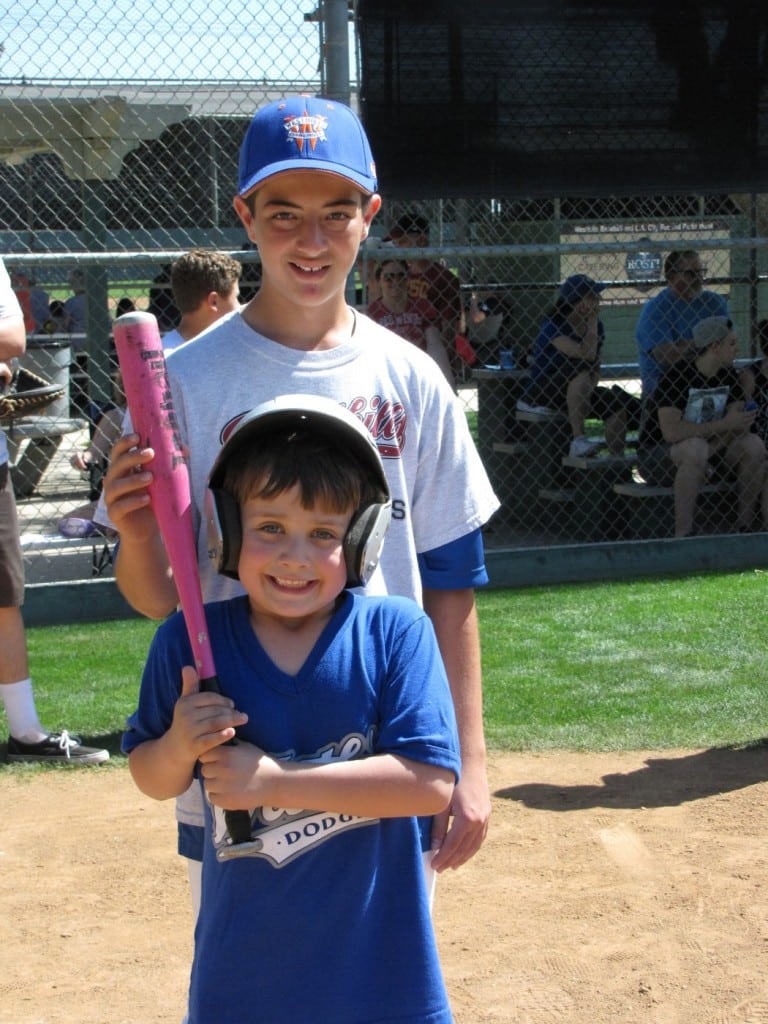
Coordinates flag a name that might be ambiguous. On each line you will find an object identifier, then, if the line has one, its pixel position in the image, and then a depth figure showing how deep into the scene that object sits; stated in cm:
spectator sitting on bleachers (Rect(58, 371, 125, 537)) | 821
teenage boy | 201
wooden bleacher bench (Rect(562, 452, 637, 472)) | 877
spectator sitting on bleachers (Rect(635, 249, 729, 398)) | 866
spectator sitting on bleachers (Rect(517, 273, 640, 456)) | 877
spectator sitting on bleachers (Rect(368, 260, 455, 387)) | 829
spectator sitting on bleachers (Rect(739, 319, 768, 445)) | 848
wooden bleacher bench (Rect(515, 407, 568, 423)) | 905
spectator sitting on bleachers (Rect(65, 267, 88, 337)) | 1520
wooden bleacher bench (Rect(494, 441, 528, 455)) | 941
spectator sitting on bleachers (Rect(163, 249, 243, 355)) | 527
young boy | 177
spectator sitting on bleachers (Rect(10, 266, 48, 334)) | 1267
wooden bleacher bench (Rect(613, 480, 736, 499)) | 837
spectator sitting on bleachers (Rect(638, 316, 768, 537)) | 821
